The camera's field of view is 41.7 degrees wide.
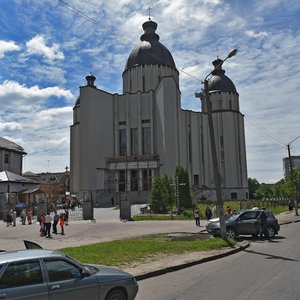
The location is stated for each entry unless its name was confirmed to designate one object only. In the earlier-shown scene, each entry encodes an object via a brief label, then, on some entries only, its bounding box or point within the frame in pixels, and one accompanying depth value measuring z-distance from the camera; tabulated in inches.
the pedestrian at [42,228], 943.7
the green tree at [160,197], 1669.5
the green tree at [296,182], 2892.7
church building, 2832.2
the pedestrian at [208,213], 1298.0
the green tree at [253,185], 5267.2
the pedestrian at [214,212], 1467.3
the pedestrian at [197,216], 1106.7
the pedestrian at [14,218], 1285.6
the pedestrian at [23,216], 1355.2
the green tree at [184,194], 1822.1
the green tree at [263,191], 5308.1
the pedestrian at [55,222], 1025.5
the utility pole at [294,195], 1598.2
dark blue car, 788.6
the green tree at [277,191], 4984.0
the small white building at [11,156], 2292.1
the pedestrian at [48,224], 921.4
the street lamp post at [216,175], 695.7
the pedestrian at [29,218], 1368.1
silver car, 207.8
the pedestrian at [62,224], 978.2
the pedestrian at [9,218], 1280.9
